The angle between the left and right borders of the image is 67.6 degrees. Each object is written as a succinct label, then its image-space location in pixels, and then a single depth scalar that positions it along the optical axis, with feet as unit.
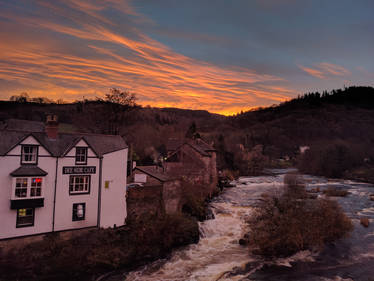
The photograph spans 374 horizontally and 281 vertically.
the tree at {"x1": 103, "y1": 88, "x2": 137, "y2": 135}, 164.35
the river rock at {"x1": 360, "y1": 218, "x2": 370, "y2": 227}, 109.01
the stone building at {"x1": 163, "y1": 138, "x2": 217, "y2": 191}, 167.22
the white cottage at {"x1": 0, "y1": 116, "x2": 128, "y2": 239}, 69.62
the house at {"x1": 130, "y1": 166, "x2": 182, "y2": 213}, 100.63
